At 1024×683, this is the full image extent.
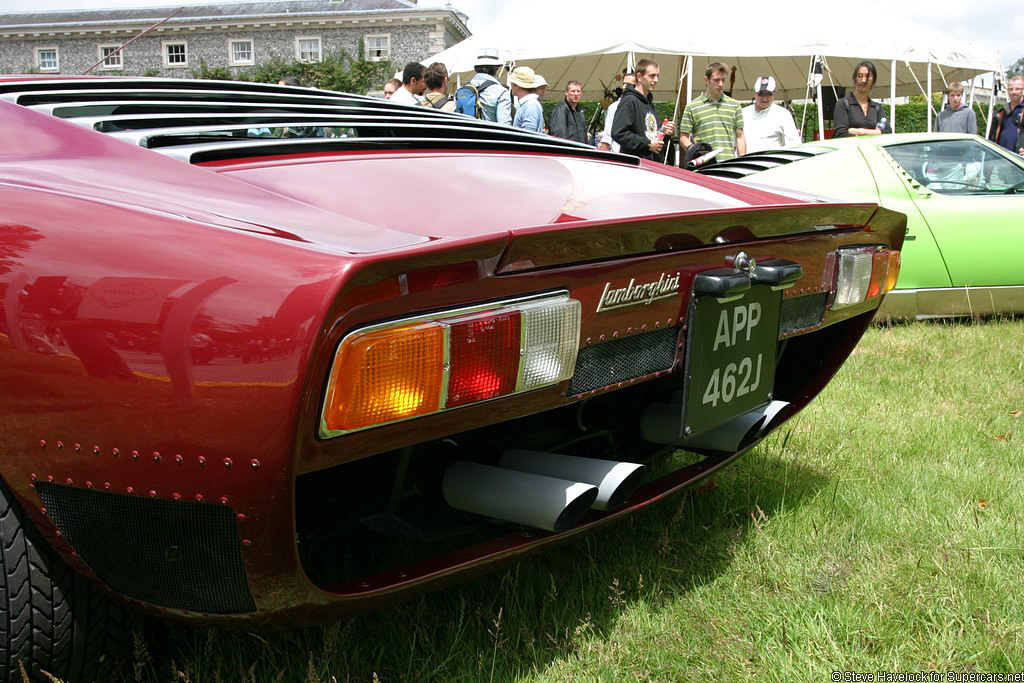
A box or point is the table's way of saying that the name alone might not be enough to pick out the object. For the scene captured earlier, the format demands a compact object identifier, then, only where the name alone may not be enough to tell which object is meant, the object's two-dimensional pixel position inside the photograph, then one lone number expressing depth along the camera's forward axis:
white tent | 13.12
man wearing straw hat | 7.30
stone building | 45.53
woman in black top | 7.16
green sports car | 4.95
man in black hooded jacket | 6.64
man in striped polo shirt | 7.09
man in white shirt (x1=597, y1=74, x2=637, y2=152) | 6.94
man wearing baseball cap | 7.47
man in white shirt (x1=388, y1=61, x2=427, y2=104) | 7.45
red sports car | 1.21
